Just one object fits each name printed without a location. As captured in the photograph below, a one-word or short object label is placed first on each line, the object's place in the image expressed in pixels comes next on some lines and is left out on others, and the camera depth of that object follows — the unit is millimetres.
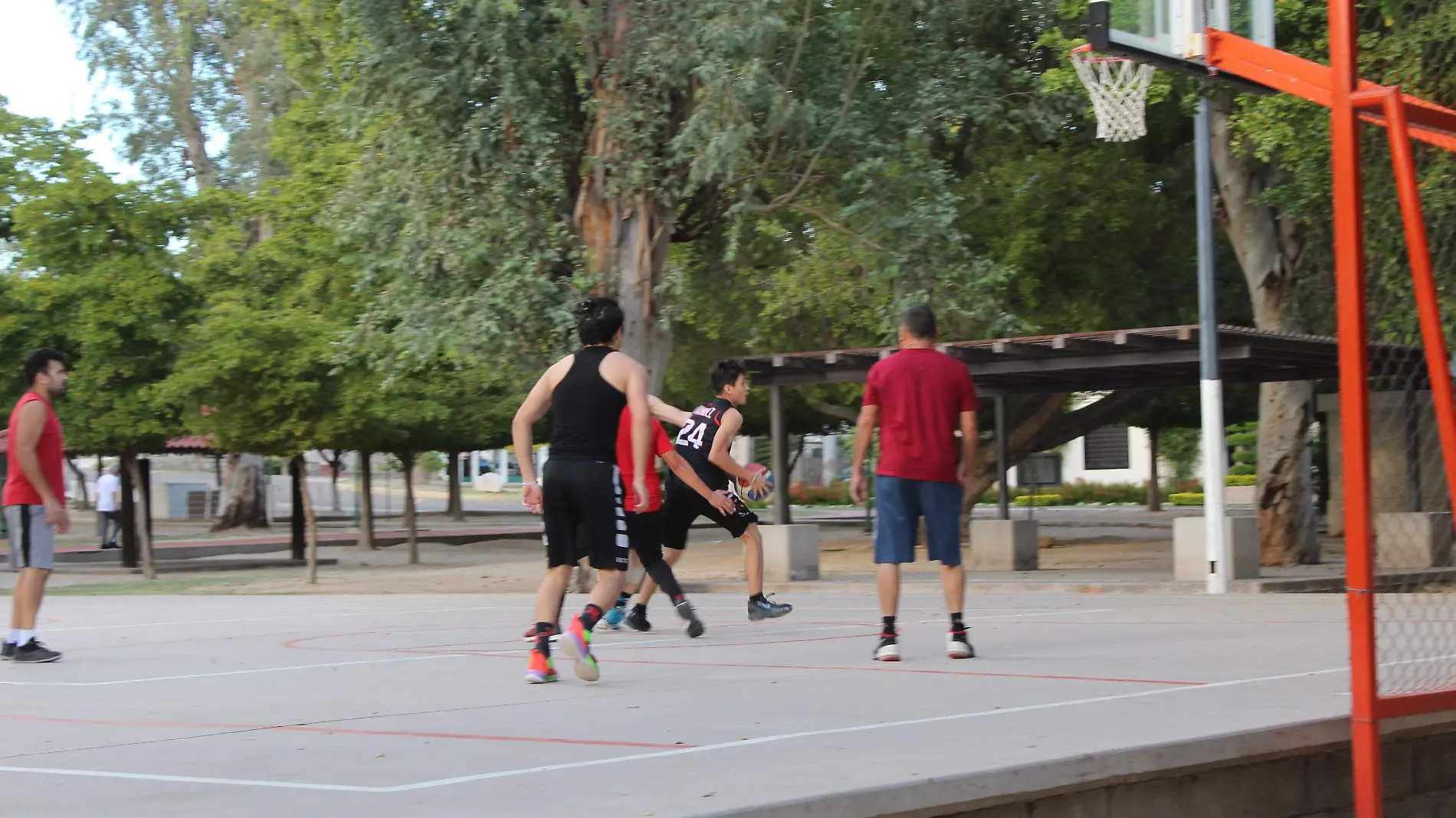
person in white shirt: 37312
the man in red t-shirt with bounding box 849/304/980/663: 9117
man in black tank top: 8266
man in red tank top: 10164
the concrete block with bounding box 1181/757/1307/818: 5875
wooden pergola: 17547
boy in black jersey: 11391
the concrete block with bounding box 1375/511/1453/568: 19406
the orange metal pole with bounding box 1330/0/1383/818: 6016
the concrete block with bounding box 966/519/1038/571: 23281
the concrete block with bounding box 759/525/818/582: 20484
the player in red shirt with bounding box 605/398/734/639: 10867
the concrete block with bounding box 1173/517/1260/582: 17672
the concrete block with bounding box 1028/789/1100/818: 5312
